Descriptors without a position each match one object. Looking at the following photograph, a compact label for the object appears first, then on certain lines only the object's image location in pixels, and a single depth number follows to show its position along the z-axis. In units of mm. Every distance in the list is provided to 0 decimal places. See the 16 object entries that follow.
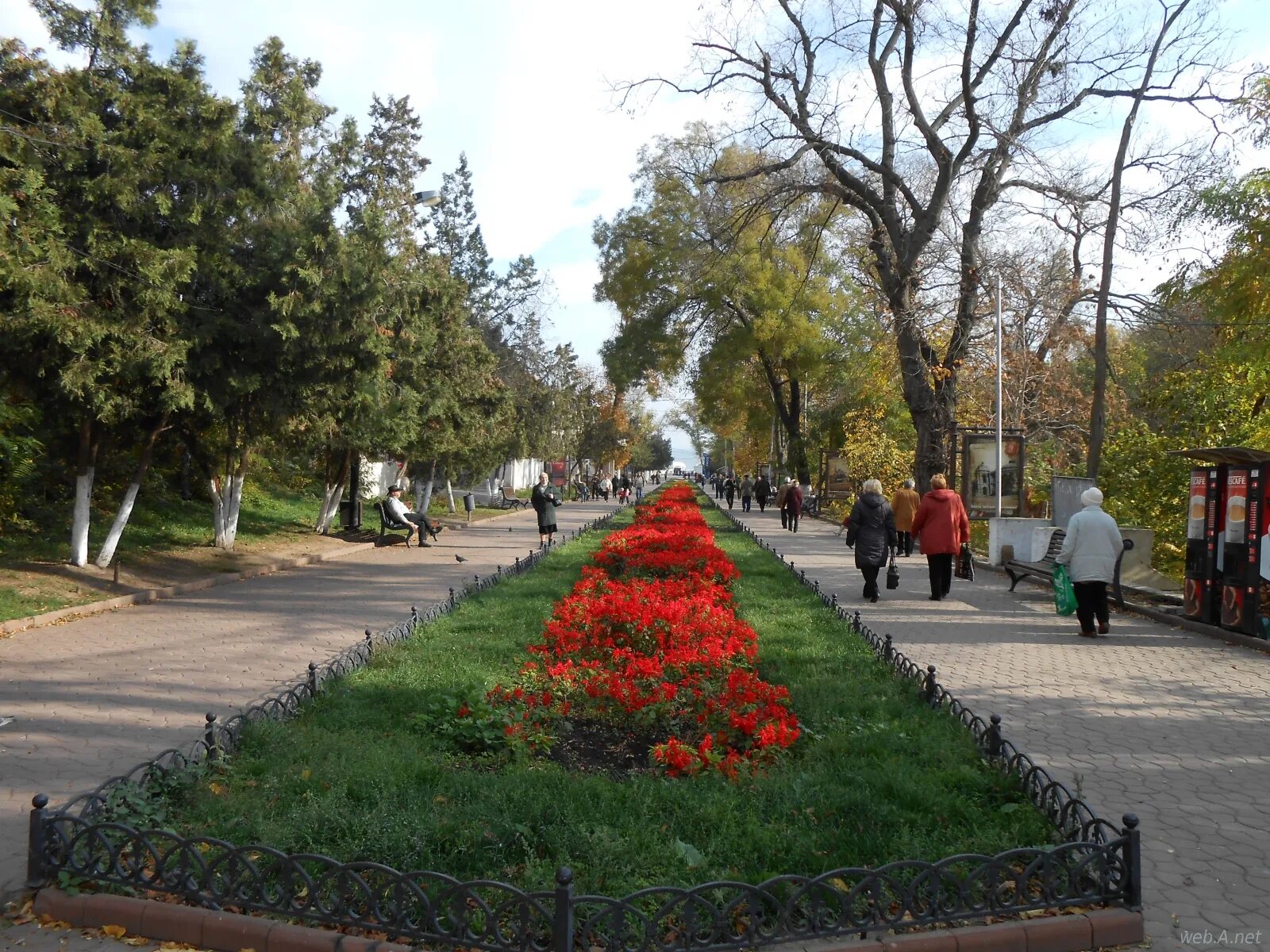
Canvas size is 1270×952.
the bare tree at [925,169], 17359
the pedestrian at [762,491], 46906
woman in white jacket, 10586
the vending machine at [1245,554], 10258
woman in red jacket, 13109
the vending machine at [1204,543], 11016
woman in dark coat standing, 21156
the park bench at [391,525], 22625
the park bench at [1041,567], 14750
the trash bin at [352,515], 26281
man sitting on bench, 22484
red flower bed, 6250
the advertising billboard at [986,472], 19984
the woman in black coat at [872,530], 13492
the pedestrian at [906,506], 18766
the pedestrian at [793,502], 30422
